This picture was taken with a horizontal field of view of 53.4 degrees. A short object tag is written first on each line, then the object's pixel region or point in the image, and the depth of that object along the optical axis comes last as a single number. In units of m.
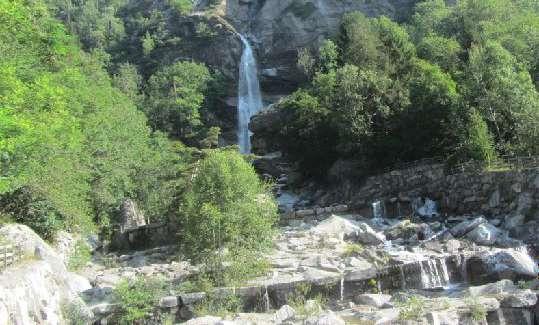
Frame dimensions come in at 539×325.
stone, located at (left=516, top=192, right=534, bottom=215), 22.58
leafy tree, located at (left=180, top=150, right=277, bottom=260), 18.19
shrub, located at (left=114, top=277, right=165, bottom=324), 15.87
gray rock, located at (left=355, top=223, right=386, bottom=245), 23.12
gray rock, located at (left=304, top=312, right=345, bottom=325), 12.84
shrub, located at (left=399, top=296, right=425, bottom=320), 13.24
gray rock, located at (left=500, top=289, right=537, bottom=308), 14.06
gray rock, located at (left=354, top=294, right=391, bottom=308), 16.11
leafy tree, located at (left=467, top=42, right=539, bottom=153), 26.02
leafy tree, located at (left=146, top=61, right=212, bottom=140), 54.59
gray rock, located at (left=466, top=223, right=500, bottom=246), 21.27
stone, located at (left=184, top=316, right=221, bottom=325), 13.98
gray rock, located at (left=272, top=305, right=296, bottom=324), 14.75
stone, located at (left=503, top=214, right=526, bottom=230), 22.16
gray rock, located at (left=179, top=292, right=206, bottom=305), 16.72
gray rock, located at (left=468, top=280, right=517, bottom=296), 15.58
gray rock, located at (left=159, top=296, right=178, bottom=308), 16.53
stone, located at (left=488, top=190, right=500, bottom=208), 24.59
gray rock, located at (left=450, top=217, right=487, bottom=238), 22.56
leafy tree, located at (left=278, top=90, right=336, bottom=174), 37.47
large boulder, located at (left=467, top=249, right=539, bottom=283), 17.20
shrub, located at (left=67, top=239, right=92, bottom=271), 22.47
